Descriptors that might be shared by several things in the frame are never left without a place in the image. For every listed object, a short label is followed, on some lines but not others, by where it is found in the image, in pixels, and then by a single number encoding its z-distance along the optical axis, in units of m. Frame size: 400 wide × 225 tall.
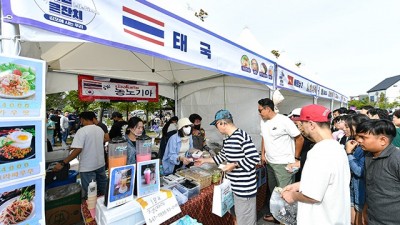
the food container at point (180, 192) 1.93
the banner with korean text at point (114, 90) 4.29
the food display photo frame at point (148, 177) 1.62
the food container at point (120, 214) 1.45
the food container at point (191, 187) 2.07
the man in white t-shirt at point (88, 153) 2.82
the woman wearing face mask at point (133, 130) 2.32
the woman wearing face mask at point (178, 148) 2.67
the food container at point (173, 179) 2.18
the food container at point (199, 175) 2.28
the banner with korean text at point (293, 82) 3.88
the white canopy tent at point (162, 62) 1.21
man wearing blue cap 1.94
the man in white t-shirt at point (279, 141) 2.68
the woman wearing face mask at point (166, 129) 3.64
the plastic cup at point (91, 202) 1.77
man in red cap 1.23
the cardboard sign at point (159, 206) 1.58
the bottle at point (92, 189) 1.80
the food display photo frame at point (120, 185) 1.47
